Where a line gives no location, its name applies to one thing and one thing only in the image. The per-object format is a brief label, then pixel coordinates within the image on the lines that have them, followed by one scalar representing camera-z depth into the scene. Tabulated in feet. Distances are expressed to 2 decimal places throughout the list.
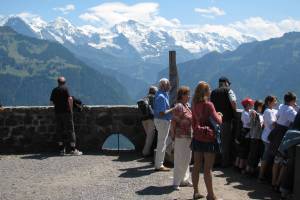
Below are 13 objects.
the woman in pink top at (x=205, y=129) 25.03
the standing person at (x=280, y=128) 28.17
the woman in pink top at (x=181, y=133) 28.37
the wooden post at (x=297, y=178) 23.16
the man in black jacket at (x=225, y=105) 34.65
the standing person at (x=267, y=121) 29.78
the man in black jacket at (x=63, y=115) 42.04
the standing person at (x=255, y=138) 32.32
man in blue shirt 31.91
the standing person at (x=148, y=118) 39.68
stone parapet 44.65
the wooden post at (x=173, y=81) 40.27
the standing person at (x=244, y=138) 33.42
